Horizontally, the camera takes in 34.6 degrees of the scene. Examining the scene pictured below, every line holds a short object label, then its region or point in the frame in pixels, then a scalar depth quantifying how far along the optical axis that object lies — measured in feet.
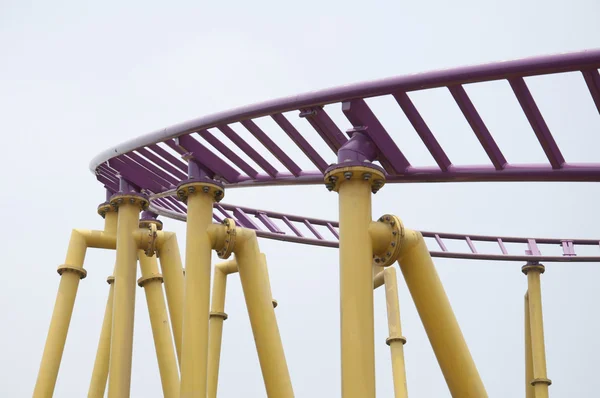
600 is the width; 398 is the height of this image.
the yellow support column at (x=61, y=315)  38.42
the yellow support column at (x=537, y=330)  49.96
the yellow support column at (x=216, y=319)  41.70
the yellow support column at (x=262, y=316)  32.42
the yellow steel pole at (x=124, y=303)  35.81
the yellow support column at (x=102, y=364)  42.24
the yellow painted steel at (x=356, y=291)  25.45
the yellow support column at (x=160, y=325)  38.63
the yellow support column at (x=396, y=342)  48.62
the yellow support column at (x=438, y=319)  28.35
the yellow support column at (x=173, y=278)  37.88
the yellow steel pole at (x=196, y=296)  31.55
